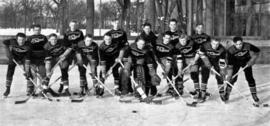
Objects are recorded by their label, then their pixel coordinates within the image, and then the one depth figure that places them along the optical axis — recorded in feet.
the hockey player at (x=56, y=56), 24.80
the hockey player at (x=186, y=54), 24.12
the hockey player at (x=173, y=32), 25.00
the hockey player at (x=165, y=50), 23.90
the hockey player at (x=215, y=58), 23.20
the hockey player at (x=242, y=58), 22.29
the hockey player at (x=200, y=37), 25.06
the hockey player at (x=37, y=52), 24.82
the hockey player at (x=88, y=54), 24.63
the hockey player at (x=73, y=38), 25.27
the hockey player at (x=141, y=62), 23.70
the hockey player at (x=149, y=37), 24.88
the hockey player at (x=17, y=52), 24.30
